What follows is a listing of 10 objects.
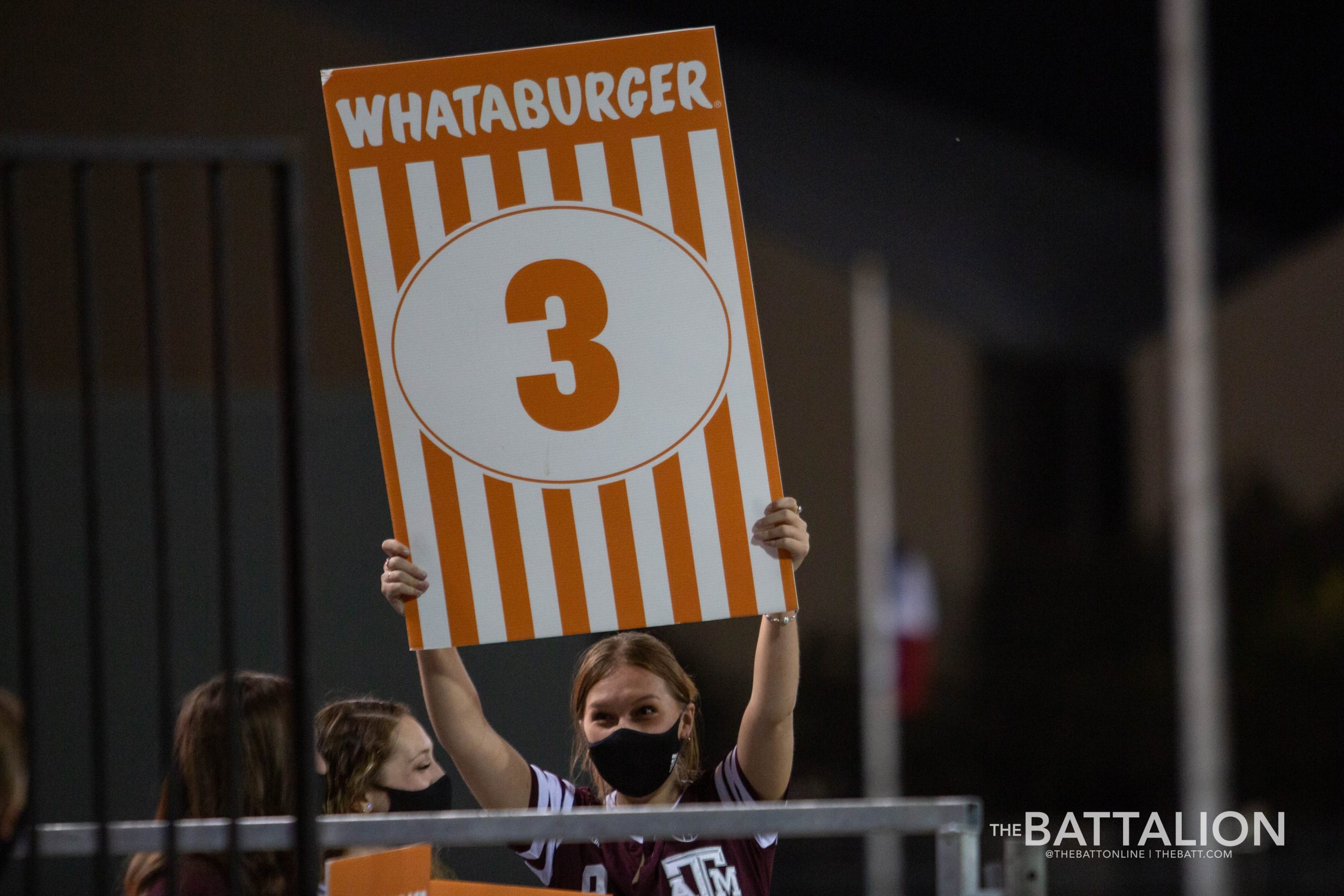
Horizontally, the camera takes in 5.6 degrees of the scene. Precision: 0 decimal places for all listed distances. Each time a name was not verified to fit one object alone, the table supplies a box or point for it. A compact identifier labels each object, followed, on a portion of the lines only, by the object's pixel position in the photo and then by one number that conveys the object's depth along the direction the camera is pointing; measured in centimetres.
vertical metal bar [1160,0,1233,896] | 5530
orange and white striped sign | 2080
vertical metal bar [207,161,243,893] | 2014
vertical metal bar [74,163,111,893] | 2015
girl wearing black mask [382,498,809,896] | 2085
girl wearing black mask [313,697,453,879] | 2094
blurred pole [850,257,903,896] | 7341
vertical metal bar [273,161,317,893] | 2013
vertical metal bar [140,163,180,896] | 2014
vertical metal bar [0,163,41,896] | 2014
